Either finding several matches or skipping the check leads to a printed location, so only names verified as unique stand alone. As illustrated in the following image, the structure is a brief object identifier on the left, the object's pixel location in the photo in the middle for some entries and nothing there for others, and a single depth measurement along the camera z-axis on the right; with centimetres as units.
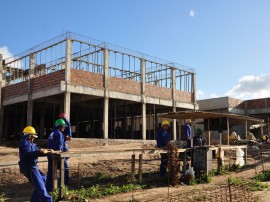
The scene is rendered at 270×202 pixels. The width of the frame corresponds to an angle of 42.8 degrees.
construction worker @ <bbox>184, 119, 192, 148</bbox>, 1328
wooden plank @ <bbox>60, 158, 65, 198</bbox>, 791
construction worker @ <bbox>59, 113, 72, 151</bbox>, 974
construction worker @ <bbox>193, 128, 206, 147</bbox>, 1336
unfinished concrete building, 2414
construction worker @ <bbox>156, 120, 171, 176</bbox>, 1179
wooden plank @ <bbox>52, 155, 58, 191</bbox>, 818
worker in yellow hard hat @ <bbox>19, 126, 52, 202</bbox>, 685
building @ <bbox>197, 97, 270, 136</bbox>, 3798
